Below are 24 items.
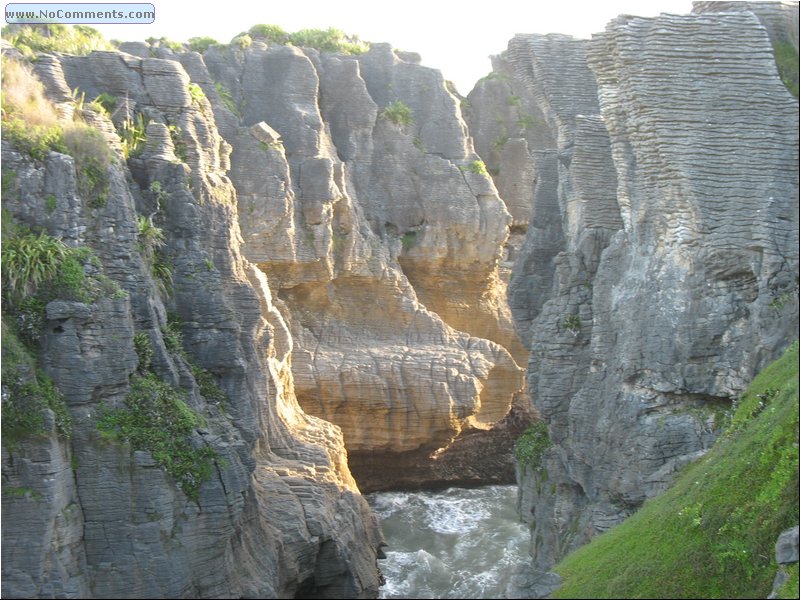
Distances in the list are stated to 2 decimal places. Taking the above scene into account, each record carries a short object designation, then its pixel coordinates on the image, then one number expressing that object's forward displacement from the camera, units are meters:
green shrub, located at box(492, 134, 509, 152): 40.38
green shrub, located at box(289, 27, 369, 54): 37.72
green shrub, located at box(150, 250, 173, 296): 21.92
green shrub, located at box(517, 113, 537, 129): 40.53
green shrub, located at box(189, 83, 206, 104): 25.44
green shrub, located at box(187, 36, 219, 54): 35.91
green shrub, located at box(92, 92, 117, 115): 23.55
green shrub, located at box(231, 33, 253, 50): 36.03
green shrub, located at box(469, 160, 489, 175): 37.09
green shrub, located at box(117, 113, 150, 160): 22.88
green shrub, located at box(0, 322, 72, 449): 17.14
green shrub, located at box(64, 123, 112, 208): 20.14
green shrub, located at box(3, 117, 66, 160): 19.53
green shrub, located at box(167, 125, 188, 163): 24.00
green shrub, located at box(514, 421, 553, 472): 25.06
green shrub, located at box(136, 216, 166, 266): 21.34
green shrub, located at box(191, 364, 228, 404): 21.98
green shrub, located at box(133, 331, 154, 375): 19.61
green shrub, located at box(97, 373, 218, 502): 18.47
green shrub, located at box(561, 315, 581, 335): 23.45
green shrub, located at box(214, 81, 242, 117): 33.94
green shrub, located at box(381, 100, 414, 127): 37.47
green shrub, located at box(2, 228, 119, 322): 18.14
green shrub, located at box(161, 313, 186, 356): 21.14
